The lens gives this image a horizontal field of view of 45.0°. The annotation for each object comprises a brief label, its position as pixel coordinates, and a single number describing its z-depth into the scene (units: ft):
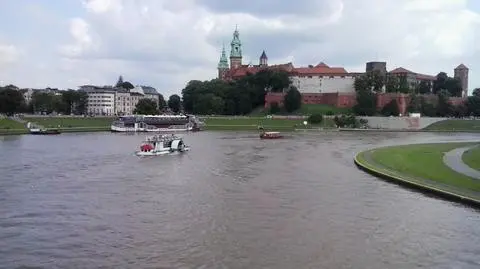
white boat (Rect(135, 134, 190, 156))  172.37
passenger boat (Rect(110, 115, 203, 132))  345.80
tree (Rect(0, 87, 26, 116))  363.76
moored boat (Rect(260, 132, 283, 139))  270.26
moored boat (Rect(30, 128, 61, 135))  284.61
